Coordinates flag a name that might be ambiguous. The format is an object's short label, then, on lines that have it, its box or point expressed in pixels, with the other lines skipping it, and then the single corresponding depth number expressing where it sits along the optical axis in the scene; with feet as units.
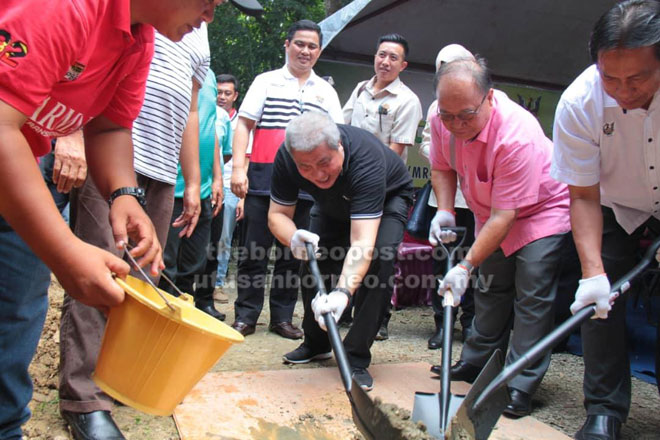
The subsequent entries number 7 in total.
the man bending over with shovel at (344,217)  8.47
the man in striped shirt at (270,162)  11.79
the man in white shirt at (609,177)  6.09
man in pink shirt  8.10
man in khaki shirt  13.17
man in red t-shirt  3.41
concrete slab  7.30
